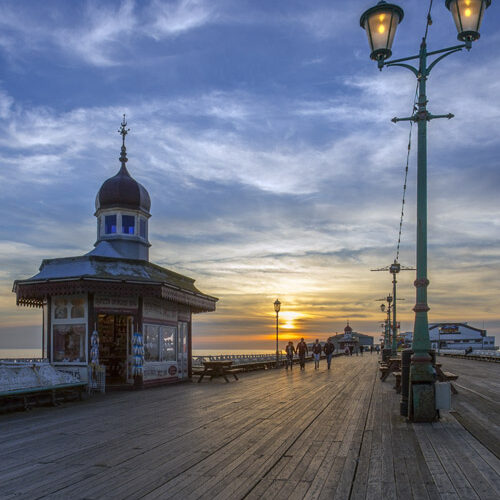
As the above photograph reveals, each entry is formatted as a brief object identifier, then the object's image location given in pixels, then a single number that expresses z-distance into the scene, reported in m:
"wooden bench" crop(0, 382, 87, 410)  11.60
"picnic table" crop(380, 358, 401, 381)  19.70
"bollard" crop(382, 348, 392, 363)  35.54
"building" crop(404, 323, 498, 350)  139.75
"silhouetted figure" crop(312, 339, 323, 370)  30.21
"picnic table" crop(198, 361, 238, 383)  20.27
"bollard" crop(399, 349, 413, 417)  10.10
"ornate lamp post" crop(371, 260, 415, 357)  31.22
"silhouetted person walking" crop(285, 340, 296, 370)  30.52
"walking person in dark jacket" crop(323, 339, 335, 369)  28.71
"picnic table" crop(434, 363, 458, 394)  14.69
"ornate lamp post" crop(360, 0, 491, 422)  8.36
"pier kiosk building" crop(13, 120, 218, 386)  16.55
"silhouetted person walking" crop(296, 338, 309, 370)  29.28
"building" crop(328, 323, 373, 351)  86.86
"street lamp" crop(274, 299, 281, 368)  30.76
